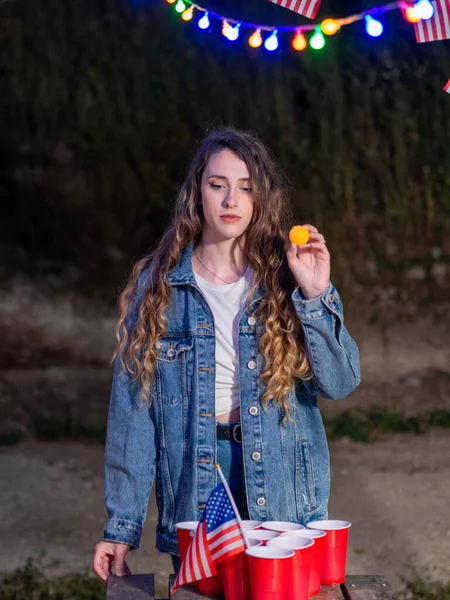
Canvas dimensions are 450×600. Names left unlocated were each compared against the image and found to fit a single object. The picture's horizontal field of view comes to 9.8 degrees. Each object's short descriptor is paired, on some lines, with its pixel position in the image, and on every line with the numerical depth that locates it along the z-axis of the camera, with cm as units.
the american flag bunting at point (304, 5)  708
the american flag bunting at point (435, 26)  698
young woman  617
